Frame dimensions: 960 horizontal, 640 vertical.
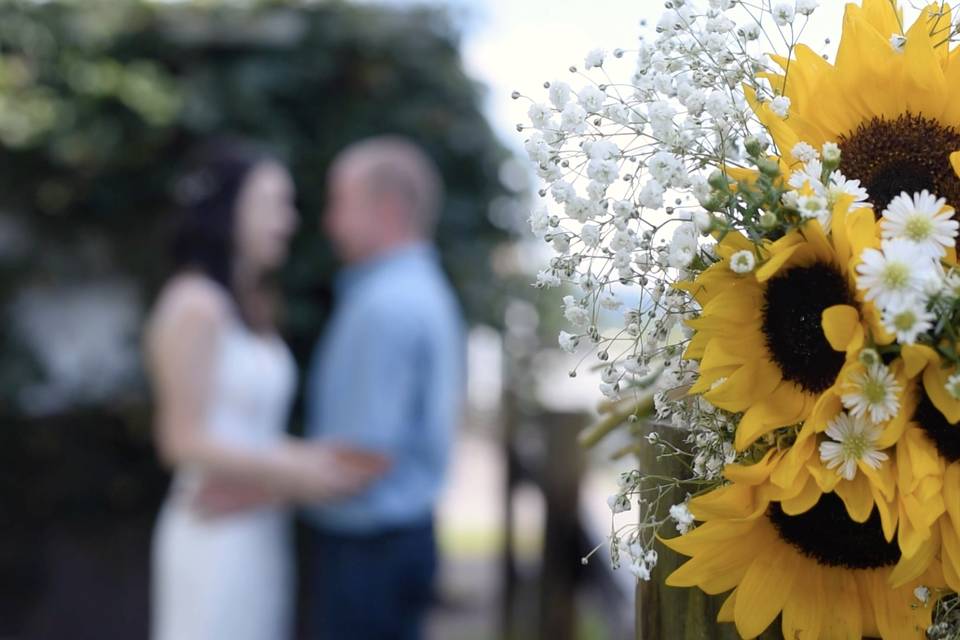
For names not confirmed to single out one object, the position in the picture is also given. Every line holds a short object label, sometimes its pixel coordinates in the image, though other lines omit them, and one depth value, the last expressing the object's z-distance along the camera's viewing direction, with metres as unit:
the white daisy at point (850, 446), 0.93
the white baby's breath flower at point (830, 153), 0.93
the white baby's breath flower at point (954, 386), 0.90
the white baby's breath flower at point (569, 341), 1.01
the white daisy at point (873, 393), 0.92
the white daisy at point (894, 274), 0.90
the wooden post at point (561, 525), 3.91
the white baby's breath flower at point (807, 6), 0.98
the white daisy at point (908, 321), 0.90
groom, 3.68
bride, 3.70
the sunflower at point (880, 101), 0.96
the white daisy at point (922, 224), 0.91
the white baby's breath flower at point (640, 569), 0.98
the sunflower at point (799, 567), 0.96
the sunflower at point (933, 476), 0.92
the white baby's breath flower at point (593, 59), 1.01
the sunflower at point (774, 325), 0.94
